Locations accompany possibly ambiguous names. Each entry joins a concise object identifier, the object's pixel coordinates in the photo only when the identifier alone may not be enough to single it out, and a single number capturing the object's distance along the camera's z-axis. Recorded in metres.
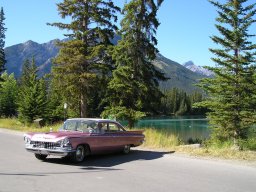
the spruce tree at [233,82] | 17.89
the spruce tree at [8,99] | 61.00
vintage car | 11.94
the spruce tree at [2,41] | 63.41
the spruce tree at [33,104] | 41.92
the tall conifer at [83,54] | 27.41
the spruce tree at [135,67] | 26.38
